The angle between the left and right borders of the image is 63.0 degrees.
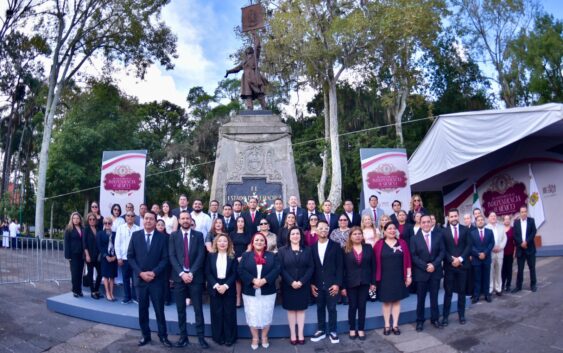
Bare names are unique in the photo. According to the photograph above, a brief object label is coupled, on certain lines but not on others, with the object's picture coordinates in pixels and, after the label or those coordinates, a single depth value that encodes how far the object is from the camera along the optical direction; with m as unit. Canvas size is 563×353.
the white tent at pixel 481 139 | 11.23
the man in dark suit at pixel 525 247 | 8.22
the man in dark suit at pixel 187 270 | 5.75
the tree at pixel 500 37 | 24.66
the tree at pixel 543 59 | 23.00
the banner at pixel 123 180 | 10.63
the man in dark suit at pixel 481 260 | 7.70
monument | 9.93
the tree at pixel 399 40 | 18.28
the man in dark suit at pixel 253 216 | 7.63
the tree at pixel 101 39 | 18.22
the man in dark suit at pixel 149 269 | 5.75
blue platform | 6.11
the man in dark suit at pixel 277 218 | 7.64
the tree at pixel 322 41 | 18.38
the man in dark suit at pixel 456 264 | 6.42
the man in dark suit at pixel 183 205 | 7.97
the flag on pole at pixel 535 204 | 13.45
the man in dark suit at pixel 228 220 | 7.42
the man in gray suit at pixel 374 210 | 8.56
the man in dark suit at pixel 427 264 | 6.22
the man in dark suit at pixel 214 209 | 7.88
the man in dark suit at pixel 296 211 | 7.80
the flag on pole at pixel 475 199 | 16.12
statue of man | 10.72
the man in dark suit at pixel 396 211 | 7.98
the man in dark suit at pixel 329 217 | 7.78
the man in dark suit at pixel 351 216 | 8.02
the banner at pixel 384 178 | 10.52
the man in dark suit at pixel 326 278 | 5.80
